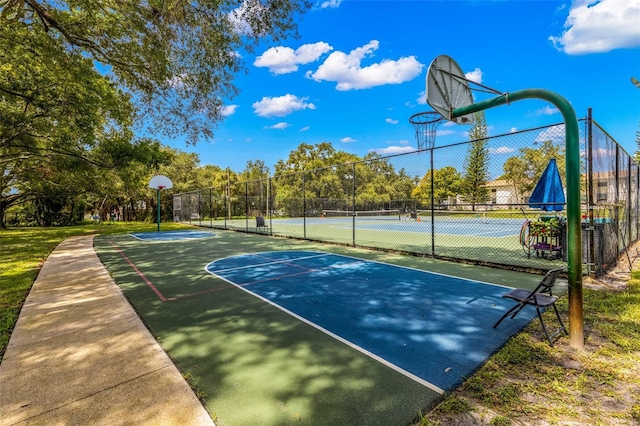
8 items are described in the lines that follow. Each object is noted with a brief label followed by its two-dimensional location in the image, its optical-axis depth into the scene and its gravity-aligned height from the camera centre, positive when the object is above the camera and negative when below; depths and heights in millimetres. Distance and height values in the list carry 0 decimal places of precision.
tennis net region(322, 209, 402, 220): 24981 -852
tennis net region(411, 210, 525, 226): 20066 -1057
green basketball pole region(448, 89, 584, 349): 2834 -159
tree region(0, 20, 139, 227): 7577 +3414
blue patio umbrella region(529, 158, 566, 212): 6672 +313
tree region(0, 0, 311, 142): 6402 +4146
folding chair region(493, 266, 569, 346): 2969 -1004
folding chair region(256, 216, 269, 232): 15141 -634
